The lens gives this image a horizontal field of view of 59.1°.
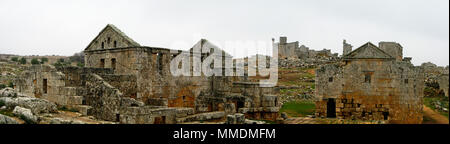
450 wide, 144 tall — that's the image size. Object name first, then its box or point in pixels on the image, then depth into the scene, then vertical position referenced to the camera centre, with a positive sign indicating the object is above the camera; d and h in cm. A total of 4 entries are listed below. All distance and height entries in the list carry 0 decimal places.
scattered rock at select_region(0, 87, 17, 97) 1672 -106
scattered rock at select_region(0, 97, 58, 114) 1476 -133
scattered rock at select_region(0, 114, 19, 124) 1178 -155
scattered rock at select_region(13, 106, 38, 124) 1309 -154
